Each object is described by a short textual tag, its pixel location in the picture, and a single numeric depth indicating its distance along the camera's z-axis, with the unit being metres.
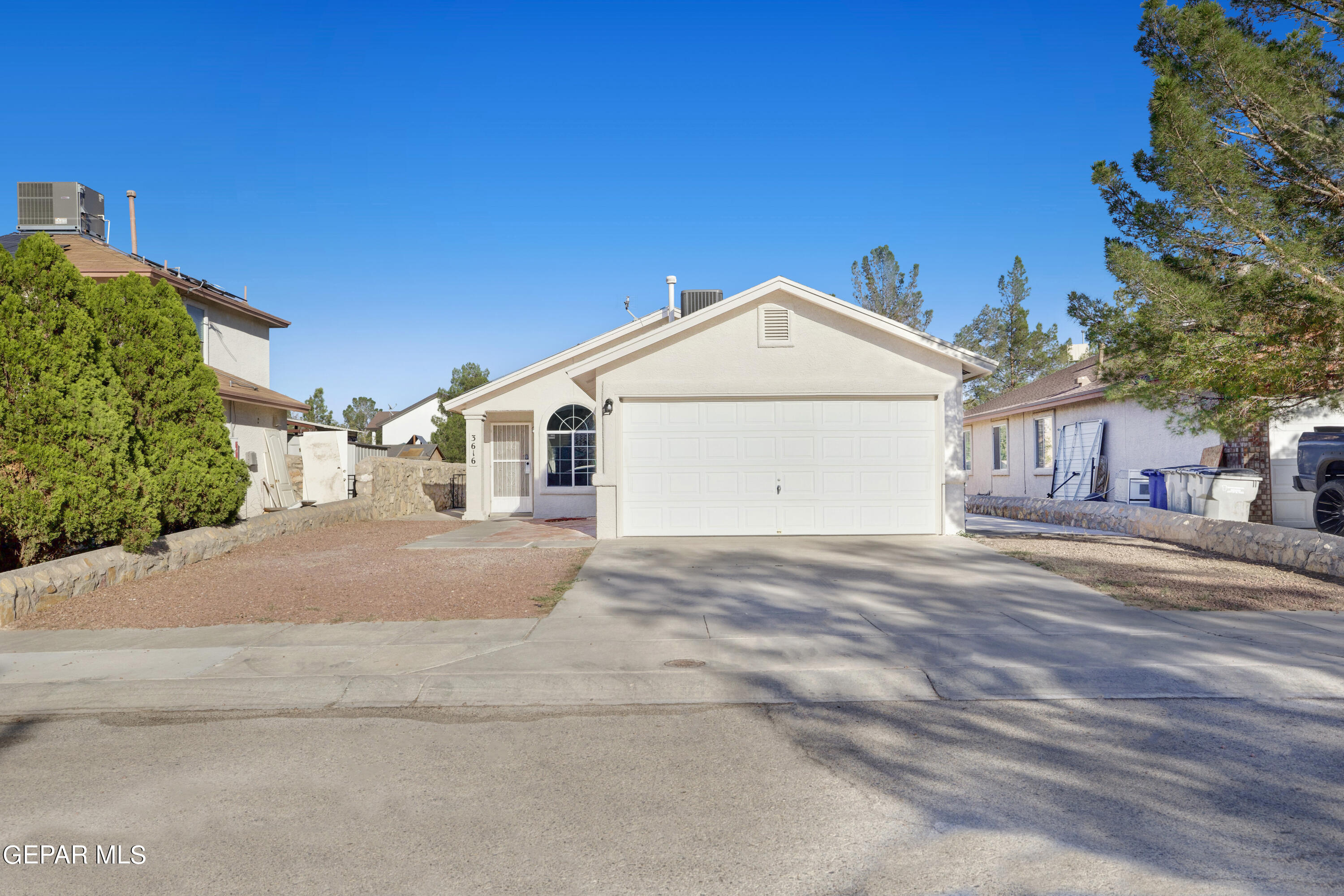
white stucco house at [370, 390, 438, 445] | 66.25
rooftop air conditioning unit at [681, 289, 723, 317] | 20.02
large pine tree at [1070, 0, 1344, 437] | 9.24
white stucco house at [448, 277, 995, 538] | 12.79
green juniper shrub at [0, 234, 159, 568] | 8.82
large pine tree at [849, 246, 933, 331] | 40.91
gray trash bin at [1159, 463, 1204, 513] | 13.64
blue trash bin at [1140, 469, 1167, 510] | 14.89
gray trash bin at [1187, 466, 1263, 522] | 12.87
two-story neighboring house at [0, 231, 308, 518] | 17.38
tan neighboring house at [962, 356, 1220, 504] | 17.30
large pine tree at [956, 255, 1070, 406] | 44.78
